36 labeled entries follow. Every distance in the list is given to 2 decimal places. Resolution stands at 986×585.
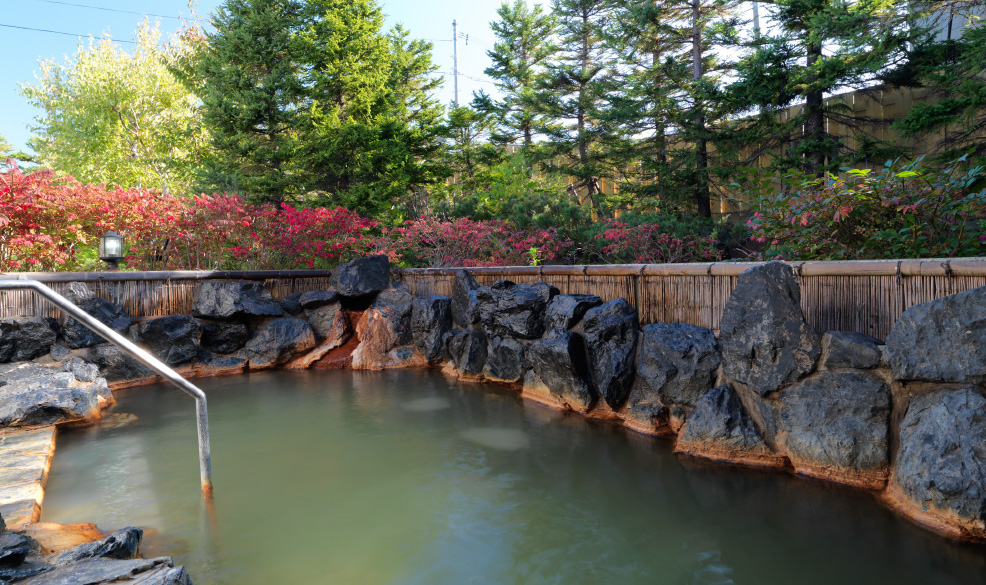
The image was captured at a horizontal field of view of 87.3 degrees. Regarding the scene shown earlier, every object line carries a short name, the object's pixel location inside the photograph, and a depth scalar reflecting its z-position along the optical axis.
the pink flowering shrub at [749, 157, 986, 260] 3.67
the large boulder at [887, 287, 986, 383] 2.79
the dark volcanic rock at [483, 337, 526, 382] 6.21
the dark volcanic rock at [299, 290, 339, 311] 8.13
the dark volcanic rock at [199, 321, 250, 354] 7.42
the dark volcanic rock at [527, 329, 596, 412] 5.06
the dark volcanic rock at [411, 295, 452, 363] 7.61
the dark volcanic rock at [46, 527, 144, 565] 2.27
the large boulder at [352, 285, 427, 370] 7.73
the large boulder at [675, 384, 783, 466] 3.73
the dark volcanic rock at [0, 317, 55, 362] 5.71
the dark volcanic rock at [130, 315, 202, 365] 6.82
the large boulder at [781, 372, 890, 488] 3.22
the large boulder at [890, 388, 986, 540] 2.67
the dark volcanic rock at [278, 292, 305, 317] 8.16
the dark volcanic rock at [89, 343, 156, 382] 6.41
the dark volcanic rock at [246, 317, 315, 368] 7.57
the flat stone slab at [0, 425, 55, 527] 3.02
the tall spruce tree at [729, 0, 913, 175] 6.68
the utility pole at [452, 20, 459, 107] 22.88
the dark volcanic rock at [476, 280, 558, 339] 5.95
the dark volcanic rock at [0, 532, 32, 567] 2.08
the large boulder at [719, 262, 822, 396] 3.54
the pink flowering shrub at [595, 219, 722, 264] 7.22
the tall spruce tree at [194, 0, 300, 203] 13.14
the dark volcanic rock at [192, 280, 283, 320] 7.31
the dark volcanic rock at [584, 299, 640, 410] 4.76
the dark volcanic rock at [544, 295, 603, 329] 5.40
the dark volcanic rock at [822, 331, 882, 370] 3.27
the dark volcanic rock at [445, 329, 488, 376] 6.81
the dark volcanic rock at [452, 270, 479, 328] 7.03
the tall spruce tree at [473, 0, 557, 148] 15.03
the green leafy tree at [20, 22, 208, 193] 17.36
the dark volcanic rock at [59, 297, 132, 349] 6.26
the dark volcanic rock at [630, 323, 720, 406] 4.23
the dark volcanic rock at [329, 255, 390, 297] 8.12
